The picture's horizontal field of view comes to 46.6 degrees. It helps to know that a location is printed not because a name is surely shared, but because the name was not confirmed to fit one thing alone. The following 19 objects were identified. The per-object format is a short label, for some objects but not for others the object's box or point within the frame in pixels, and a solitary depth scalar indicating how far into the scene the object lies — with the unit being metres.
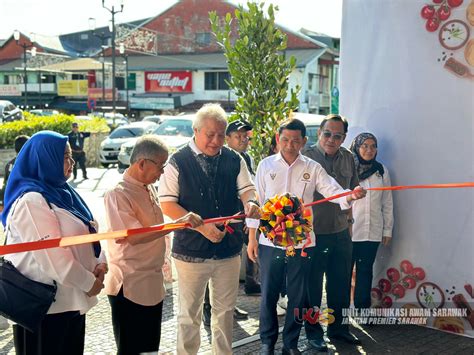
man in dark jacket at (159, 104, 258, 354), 4.11
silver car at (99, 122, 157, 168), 21.27
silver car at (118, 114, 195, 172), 15.01
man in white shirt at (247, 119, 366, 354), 4.67
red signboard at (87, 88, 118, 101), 50.56
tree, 5.95
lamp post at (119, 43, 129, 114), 33.38
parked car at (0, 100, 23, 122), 23.04
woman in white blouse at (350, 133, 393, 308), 5.51
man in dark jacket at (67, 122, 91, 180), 16.61
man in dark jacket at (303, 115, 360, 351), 5.04
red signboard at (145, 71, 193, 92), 48.42
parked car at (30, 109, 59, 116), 36.42
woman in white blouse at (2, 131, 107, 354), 3.02
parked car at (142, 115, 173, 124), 32.78
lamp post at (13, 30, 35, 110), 30.05
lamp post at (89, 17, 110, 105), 32.36
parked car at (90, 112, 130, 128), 29.08
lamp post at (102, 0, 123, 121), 24.30
